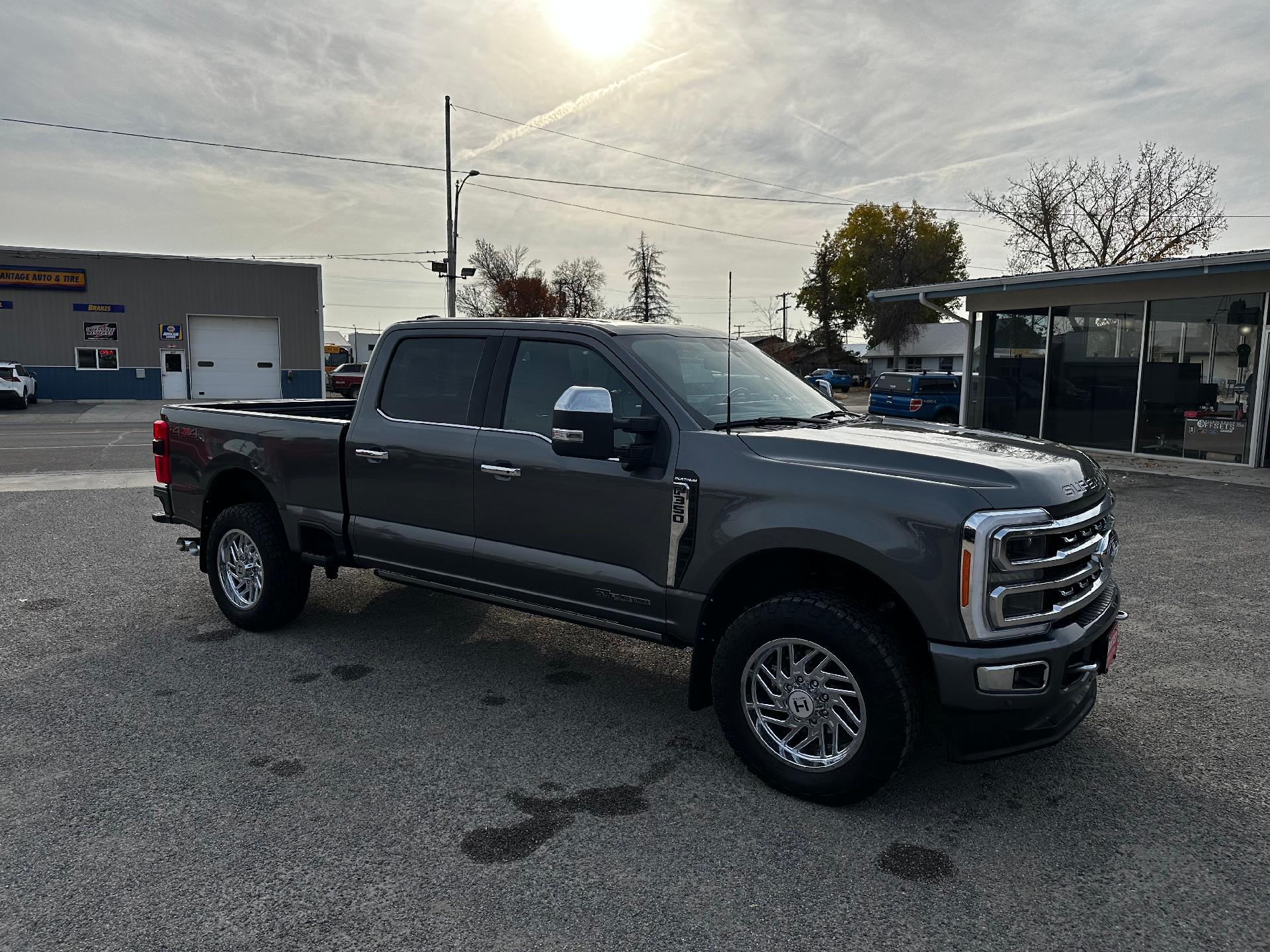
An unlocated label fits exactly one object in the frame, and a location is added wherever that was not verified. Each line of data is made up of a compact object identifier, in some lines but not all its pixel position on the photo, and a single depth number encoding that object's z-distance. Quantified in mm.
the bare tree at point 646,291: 67688
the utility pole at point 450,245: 29094
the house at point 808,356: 71062
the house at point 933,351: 70812
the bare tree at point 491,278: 59000
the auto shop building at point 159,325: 31812
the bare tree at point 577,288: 63562
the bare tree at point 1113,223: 39938
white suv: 28094
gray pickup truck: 3199
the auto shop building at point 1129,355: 14781
